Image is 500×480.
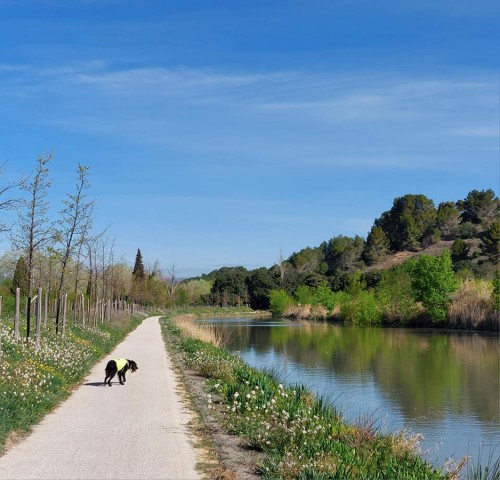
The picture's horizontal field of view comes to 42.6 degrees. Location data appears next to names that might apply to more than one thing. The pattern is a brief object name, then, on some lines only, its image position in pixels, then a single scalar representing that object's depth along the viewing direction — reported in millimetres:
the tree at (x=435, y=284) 47719
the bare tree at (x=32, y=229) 17500
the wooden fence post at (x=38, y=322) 15503
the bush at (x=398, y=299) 51844
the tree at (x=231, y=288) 94312
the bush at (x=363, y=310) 55062
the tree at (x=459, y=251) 83125
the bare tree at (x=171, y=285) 87450
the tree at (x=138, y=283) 65588
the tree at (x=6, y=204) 12570
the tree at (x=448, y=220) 106869
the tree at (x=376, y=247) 105731
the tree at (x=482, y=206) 106312
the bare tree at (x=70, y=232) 21844
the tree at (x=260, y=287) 95438
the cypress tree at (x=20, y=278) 29886
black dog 13500
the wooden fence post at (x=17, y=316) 15359
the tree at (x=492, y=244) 77750
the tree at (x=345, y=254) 109112
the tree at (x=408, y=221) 107250
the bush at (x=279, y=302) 80312
